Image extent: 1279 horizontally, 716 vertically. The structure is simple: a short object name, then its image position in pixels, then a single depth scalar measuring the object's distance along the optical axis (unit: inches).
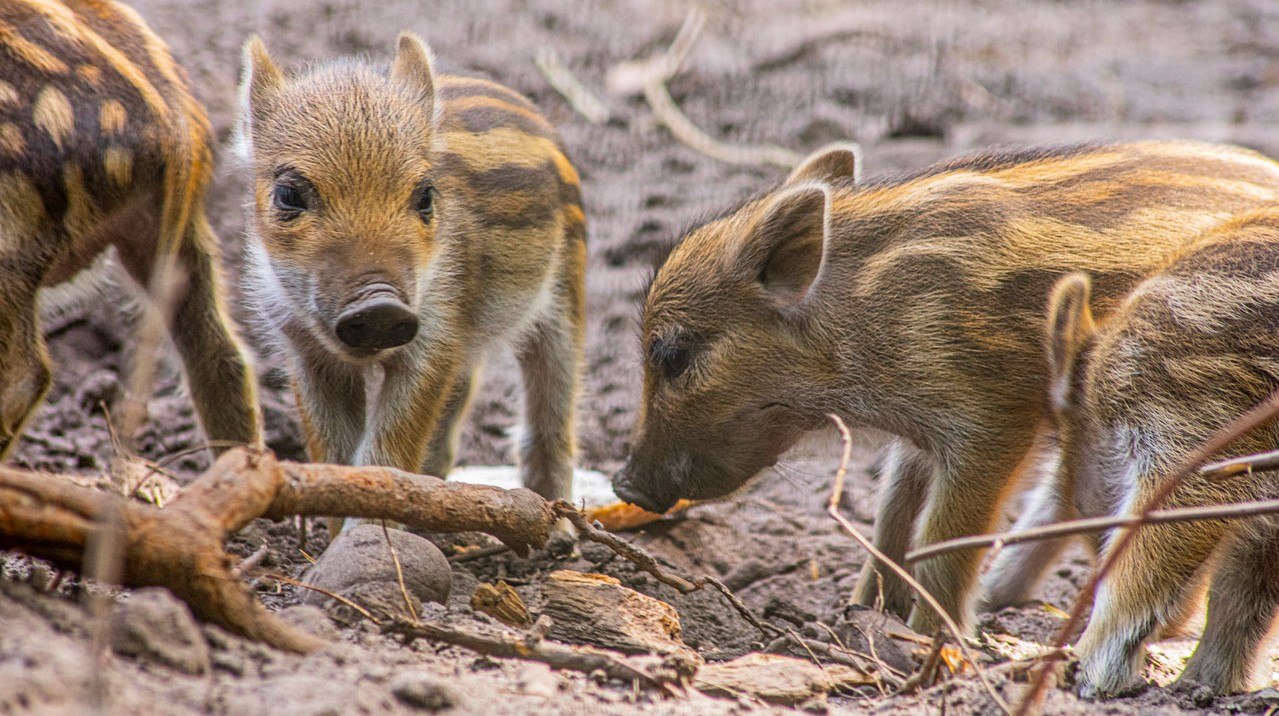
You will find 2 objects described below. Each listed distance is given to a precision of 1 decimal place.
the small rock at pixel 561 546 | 275.1
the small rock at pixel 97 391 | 371.9
